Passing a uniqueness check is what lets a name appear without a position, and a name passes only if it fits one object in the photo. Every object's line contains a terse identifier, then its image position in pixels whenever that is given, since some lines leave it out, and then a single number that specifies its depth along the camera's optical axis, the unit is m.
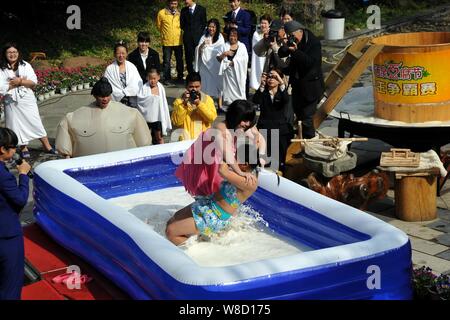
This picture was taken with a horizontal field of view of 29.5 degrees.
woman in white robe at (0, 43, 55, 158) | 10.41
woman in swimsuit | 6.57
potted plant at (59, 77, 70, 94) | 14.20
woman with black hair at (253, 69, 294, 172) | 8.89
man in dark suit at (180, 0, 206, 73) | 14.26
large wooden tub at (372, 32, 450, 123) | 8.48
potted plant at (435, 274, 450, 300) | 6.06
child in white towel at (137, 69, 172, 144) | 10.20
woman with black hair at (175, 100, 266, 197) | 6.36
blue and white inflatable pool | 5.39
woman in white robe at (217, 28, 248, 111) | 12.47
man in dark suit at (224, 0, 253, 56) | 13.53
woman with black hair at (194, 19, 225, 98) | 12.81
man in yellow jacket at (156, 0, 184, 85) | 14.47
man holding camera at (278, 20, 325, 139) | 9.64
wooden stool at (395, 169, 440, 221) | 8.16
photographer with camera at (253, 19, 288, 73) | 10.38
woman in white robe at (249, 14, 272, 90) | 13.31
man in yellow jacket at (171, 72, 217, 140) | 8.51
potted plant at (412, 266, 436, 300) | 6.19
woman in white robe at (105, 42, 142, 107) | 10.29
